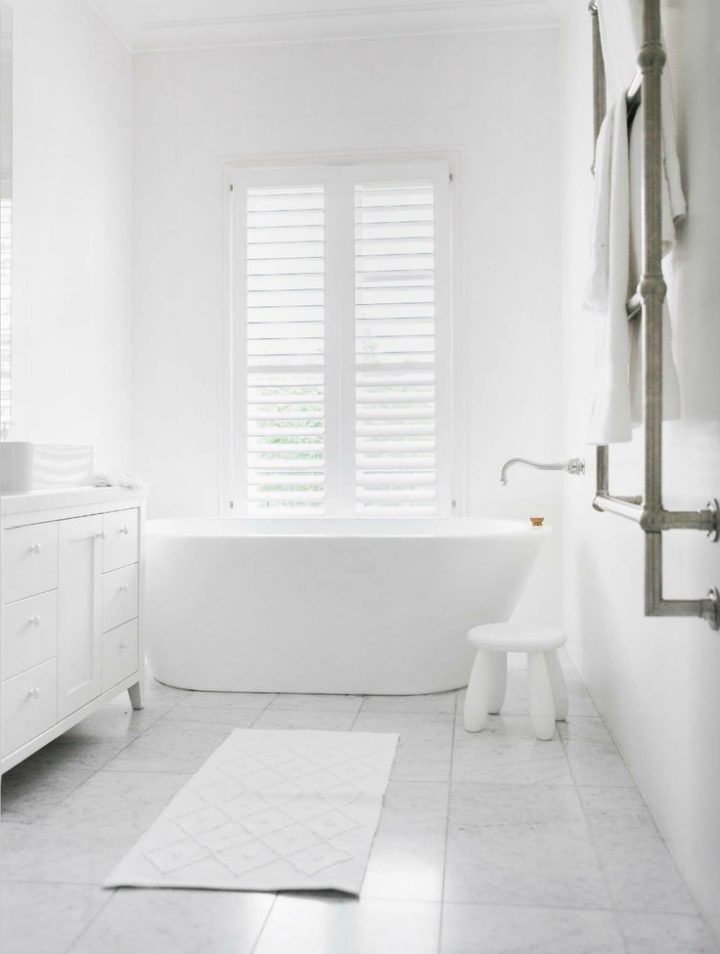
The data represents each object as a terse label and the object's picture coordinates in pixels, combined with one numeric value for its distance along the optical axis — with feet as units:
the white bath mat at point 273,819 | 5.81
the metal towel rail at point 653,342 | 4.94
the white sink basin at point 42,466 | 7.57
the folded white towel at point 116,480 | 9.16
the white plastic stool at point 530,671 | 8.59
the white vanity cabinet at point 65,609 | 7.05
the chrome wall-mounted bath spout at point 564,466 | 10.90
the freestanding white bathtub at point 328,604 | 10.05
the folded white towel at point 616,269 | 5.97
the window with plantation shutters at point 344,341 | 12.98
